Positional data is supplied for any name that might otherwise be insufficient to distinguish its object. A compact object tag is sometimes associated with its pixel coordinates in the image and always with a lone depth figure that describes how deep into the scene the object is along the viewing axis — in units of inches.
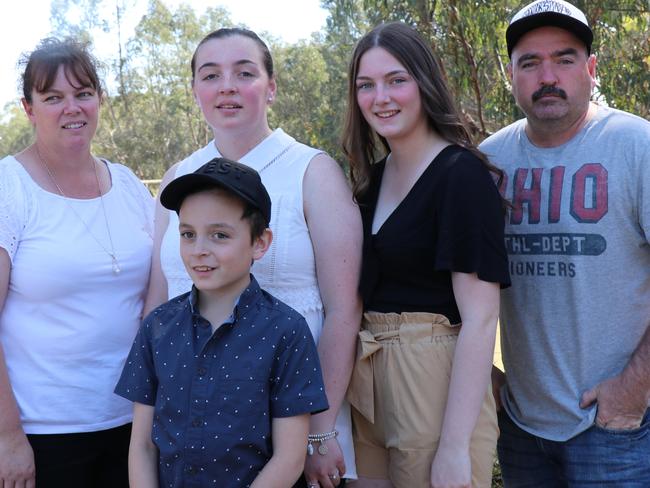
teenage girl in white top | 95.5
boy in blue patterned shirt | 83.7
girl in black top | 89.7
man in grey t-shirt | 97.9
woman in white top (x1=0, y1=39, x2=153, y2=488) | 103.7
